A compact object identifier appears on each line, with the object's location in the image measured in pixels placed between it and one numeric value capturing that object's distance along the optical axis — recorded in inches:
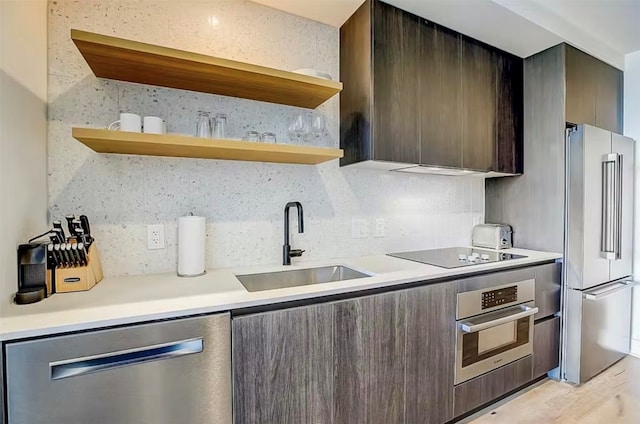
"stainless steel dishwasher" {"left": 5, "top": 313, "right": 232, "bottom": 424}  34.8
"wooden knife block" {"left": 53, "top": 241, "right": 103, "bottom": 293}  46.8
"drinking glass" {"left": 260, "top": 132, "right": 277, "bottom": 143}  66.0
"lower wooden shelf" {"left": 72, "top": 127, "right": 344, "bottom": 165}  47.6
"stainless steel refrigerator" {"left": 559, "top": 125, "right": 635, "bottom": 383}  83.6
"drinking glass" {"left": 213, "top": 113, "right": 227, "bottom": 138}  61.5
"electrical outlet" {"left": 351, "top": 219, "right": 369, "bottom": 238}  81.4
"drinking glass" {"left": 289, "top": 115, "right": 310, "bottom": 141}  70.2
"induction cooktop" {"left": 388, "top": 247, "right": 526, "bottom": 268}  72.3
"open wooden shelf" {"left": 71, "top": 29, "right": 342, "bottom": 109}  47.9
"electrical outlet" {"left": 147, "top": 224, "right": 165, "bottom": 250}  60.4
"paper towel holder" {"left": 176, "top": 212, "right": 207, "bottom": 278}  58.5
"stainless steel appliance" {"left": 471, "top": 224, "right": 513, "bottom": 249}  94.4
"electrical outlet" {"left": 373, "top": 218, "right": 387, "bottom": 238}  84.8
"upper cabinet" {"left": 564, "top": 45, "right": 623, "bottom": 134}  88.9
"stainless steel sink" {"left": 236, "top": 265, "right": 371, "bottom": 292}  63.4
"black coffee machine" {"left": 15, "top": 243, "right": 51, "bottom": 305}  42.9
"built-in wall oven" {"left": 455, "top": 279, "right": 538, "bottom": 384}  66.0
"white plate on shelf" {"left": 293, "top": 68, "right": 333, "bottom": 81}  63.9
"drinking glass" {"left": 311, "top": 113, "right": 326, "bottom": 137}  71.6
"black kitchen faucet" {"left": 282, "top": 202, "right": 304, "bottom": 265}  69.2
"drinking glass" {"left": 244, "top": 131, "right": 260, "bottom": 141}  65.3
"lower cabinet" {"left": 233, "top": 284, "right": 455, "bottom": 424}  46.1
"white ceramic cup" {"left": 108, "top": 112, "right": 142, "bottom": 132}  52.6
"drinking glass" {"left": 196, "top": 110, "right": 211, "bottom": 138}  60.4
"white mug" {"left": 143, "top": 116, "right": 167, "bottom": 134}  54.2
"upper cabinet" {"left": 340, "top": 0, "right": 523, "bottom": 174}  69.5
